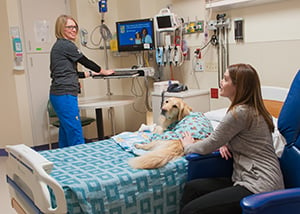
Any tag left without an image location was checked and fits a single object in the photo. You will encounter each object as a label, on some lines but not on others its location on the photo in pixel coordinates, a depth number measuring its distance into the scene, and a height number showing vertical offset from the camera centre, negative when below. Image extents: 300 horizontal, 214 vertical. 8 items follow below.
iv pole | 4.53 +0.09
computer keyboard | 3.86 -0.27
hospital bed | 1.74 -0.70
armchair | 1.41 -0.64
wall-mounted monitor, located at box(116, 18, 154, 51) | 4.15 +0.18
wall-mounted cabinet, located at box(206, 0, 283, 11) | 3.12 +0.38
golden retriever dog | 1.98 -0.61
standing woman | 3.26 -0.21
